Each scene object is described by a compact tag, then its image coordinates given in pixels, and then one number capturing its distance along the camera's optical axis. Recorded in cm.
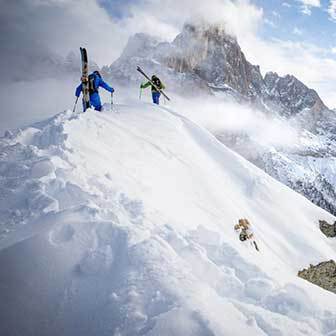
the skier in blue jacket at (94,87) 1535
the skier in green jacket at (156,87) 2173
